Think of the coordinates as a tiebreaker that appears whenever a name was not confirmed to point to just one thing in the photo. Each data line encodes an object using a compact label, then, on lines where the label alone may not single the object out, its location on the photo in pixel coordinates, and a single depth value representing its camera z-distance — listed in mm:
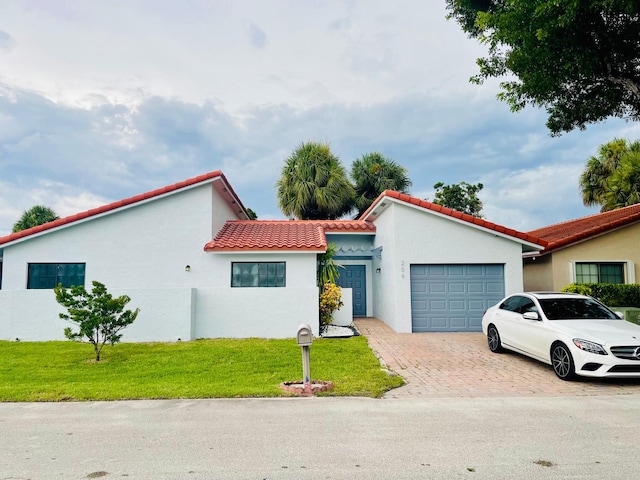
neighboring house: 13422
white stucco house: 11625
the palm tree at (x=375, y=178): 24234
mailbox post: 6105
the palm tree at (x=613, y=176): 19250
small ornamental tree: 8852
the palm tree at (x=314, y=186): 23422
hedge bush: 11898
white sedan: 6484
